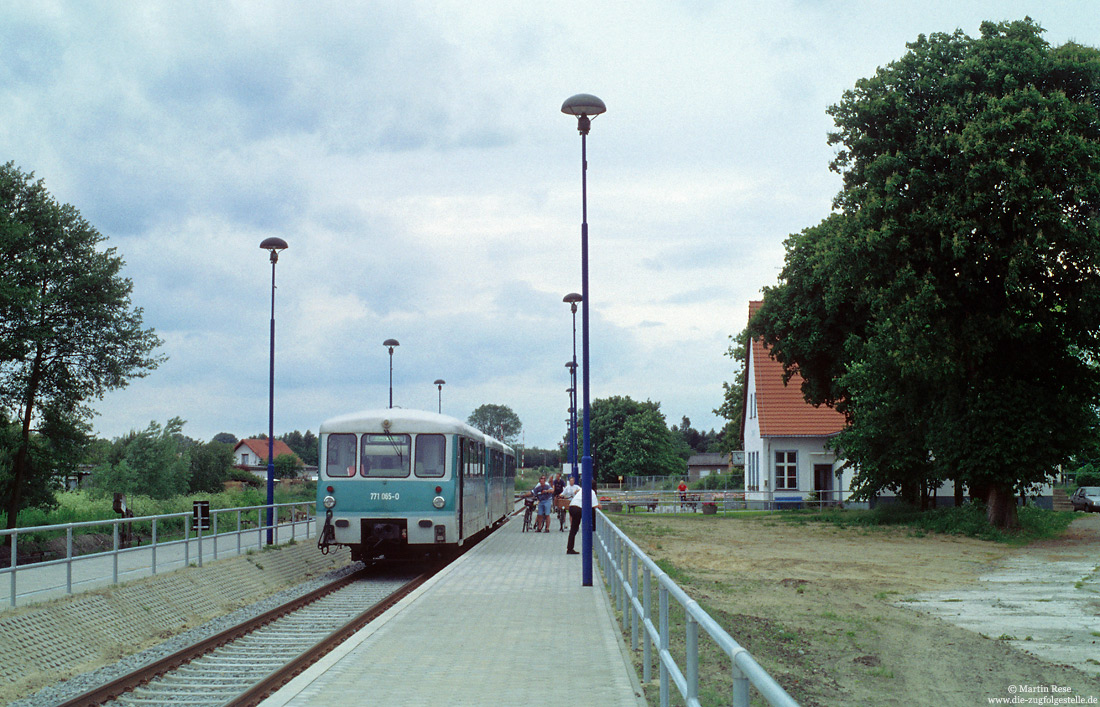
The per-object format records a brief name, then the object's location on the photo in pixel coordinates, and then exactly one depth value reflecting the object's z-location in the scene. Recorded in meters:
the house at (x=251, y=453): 151.38
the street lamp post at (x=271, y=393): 24.33
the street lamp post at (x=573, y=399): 35.81
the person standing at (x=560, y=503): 31.66
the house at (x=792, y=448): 49.56
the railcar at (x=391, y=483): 19.09
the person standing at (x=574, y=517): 20.25
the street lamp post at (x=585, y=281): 15.66
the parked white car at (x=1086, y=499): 48.75
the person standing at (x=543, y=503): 30.36
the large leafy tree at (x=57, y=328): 38.22
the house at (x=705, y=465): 147.12
